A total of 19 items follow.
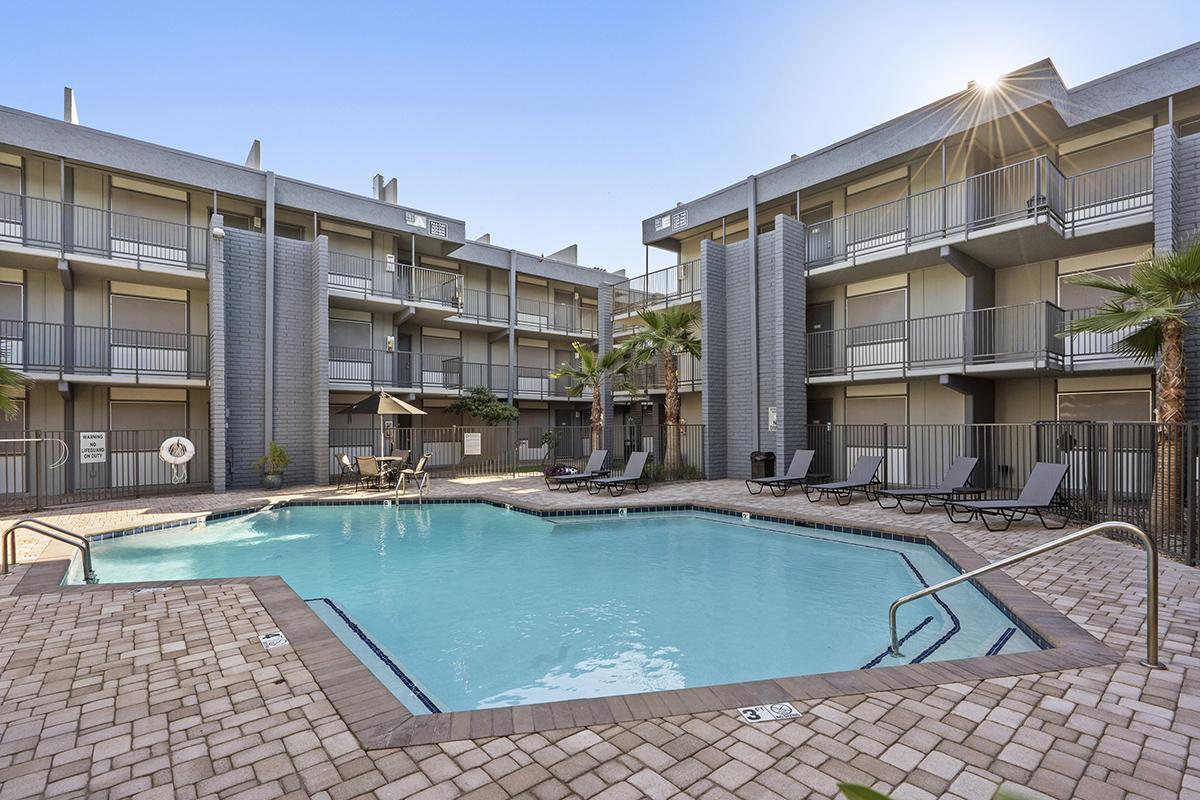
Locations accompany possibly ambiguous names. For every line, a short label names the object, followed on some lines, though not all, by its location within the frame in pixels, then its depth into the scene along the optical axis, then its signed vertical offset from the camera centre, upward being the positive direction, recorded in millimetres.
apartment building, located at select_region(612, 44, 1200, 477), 11406 +3356
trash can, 14398 -1658
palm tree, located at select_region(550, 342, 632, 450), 16484 +831
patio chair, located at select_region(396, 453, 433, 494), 13152 -1891
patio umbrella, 14227 -156
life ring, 13109 -1178
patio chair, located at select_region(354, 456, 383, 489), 13531 -1605
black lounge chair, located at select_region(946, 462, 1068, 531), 8320 -1522
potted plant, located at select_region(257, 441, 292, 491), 13977 -1609
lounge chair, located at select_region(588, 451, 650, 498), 12938 -1874
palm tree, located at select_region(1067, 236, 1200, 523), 7324 +1071
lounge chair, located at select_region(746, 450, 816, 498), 12609 -1786
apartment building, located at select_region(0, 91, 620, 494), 13703 +2726
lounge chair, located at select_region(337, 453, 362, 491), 14195 -1779
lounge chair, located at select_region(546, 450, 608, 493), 13719 -1860
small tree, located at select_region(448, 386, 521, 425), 19375 -224
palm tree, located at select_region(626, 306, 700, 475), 15375 +1527
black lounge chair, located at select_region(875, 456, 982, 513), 9875 -1638
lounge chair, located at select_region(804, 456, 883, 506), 11406 -1742
